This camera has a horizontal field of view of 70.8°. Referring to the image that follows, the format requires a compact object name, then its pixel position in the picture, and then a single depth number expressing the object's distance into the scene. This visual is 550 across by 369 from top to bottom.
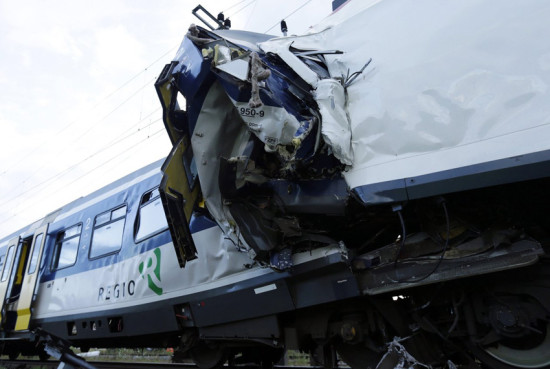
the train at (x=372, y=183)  2.31
